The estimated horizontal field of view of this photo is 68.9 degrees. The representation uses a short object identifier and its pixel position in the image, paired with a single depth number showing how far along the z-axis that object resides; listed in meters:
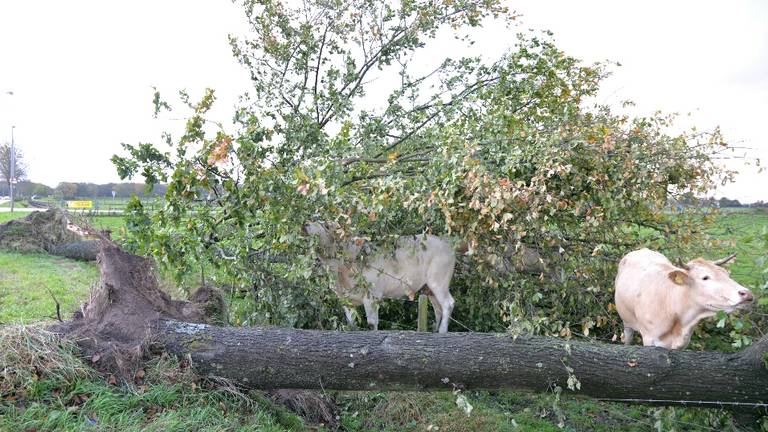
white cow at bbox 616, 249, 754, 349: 4.14
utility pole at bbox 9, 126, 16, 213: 25.34
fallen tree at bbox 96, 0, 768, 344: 5.14
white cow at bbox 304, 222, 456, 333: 5.70
